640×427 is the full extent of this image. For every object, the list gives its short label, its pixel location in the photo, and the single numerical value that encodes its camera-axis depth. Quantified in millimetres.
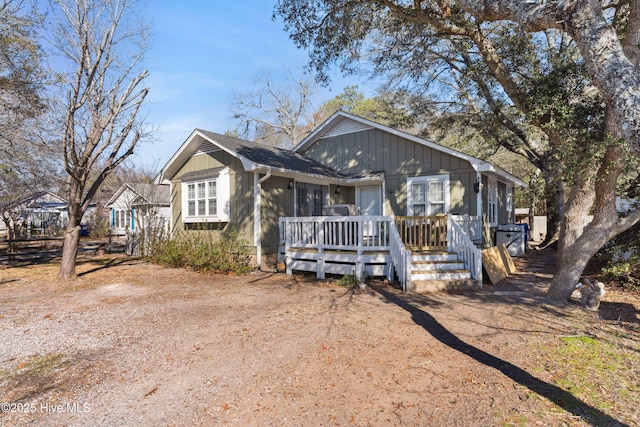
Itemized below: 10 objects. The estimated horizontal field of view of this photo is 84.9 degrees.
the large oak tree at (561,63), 3502
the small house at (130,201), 22861
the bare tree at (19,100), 9789
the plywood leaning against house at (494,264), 8523
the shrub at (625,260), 7239
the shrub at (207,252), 10219
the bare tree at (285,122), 31266
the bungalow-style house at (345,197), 8641
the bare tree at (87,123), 9203
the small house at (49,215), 30489
